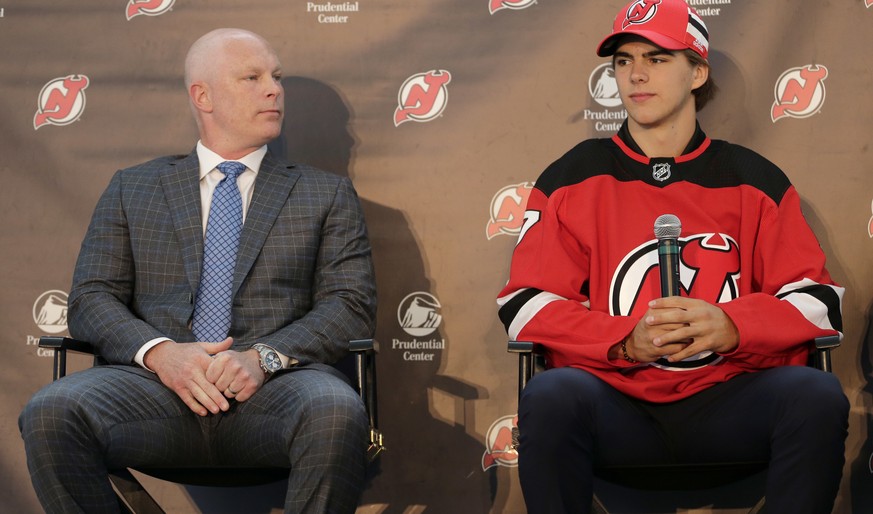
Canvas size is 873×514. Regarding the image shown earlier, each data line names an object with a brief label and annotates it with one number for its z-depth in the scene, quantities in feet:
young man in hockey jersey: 16.05
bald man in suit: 16.98
